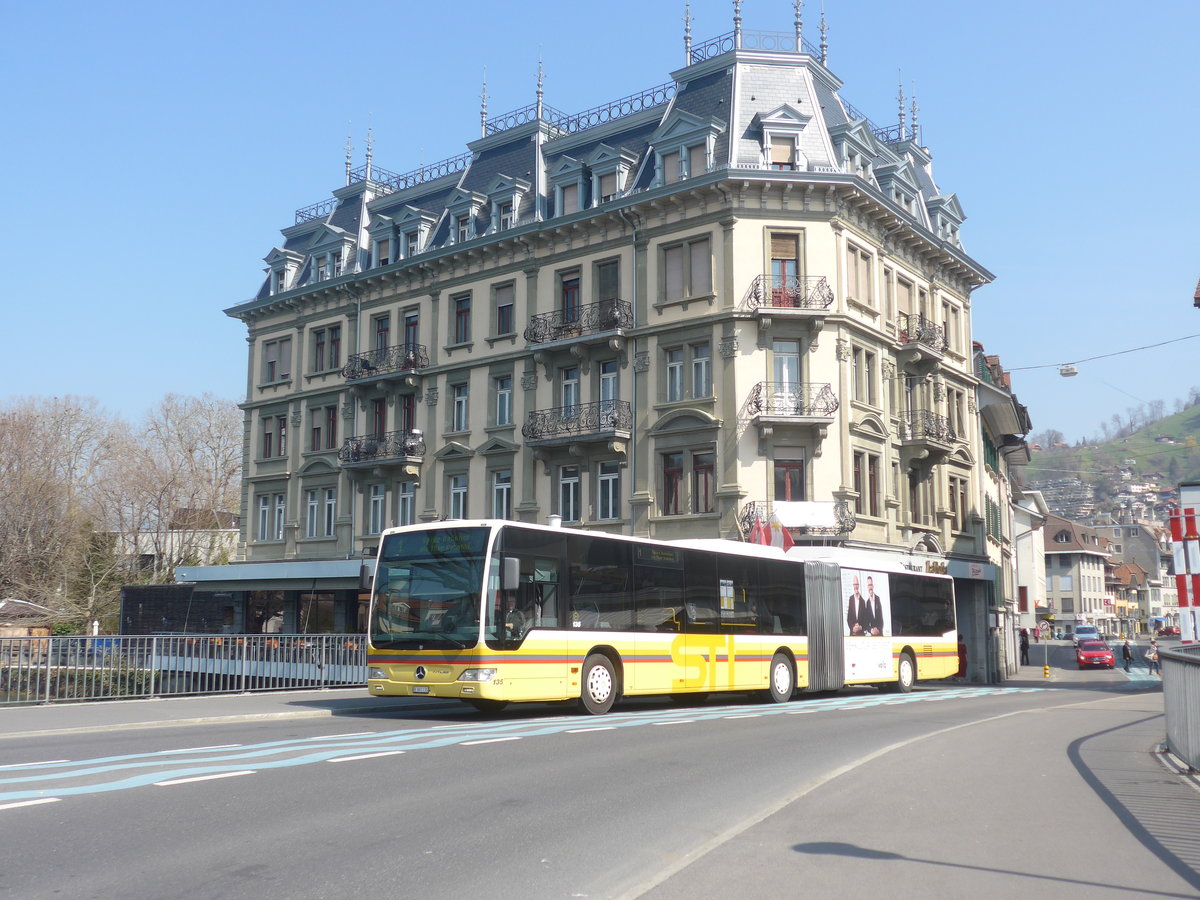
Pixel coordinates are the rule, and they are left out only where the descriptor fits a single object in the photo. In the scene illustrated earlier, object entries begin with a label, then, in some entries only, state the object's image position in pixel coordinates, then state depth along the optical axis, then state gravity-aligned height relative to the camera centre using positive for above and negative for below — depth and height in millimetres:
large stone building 33781 +8772
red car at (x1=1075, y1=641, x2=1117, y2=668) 57812 -2268
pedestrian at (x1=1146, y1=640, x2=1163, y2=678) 54531 -2755
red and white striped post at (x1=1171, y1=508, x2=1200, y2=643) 16234 +631
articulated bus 17109 -112
